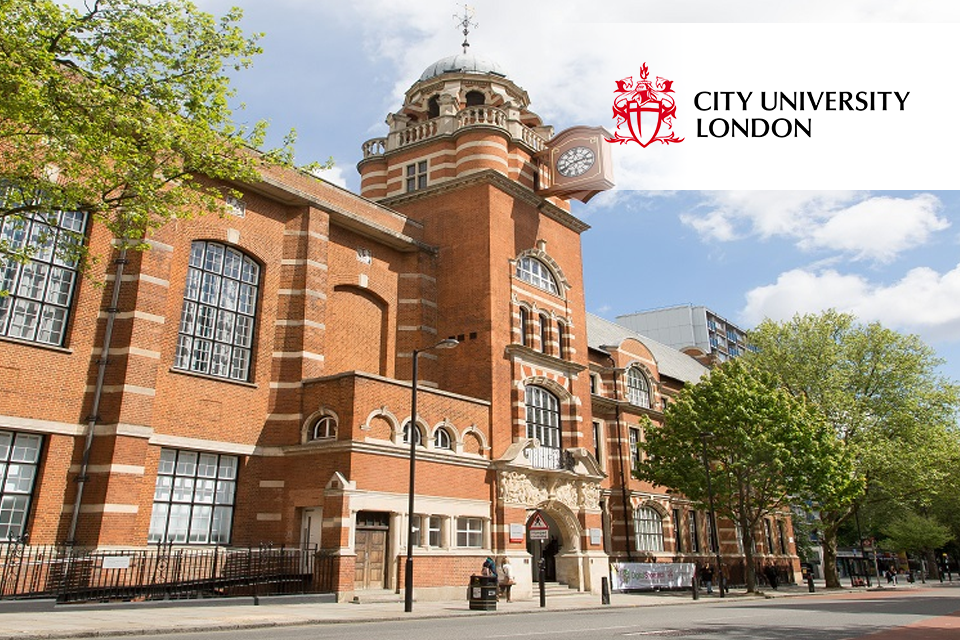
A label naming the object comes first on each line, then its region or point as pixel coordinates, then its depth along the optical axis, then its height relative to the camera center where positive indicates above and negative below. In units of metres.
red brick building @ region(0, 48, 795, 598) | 19.33 +5.94
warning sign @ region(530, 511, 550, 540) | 20.33 +0.78
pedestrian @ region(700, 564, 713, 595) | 38.25 -0.96
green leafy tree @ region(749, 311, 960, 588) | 37.66 +8.37
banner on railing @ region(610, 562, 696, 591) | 31.66 -0.75
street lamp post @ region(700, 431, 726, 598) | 30.98 +2.92
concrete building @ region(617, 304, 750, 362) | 84.44 +26.30
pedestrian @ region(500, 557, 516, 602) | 23.18 -0.69
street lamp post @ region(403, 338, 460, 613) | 18.09 +1.00
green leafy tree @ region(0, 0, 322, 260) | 13.31 +8.57
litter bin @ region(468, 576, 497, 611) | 19.42 -0.93
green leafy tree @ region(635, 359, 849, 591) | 31.38 +4.75
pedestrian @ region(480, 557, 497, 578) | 20.12 -0.26
